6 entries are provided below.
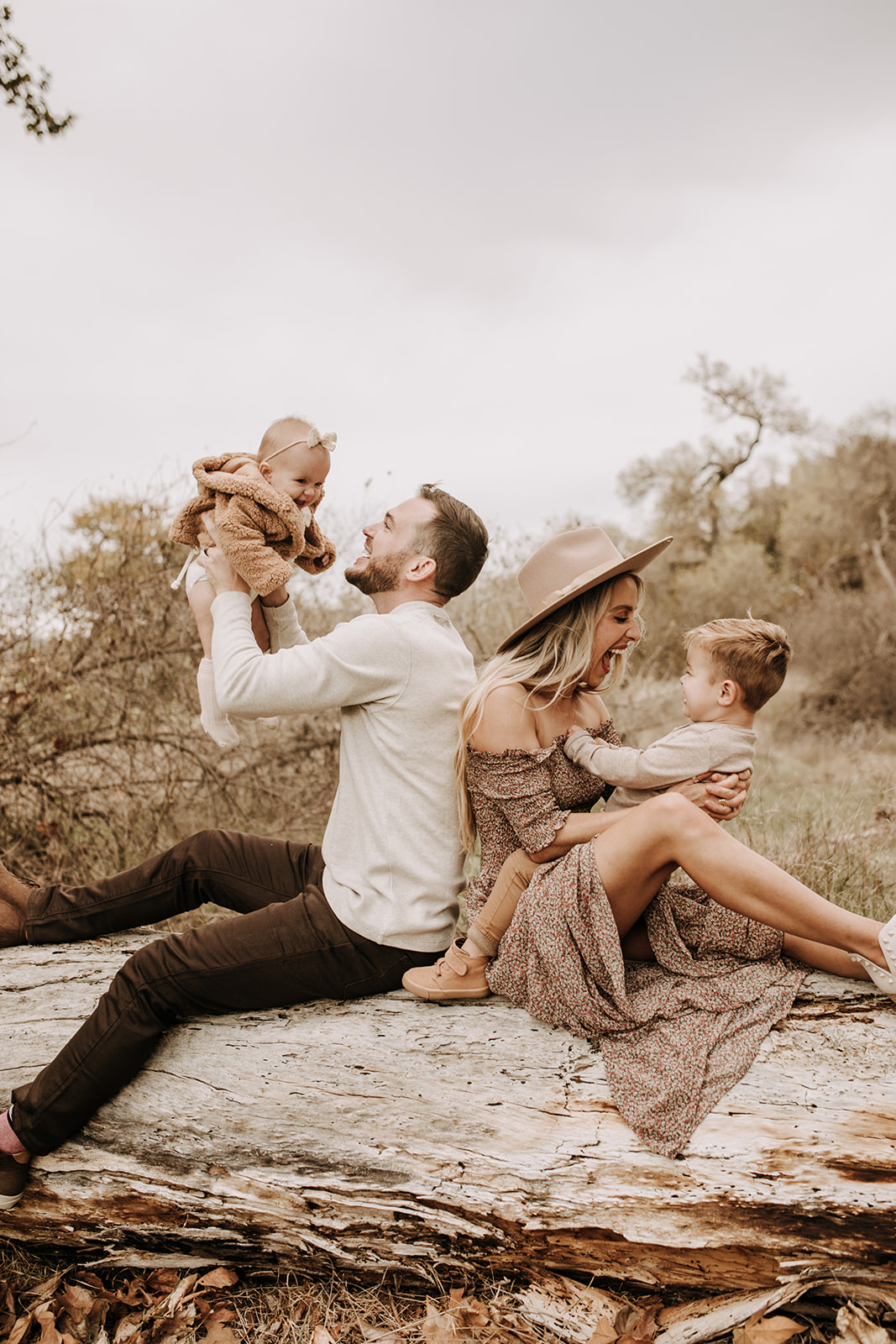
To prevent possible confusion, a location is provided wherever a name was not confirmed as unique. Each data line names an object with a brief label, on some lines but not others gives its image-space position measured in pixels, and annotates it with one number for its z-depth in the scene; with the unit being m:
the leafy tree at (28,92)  4.00
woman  2.45
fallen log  2.27
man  2.62
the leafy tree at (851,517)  21.66
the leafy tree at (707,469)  26.33
